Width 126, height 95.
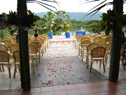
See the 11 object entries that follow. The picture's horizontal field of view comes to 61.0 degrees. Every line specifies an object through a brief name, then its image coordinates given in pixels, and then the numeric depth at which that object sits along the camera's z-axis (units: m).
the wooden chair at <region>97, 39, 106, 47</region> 4.85
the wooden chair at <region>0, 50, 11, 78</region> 3.20
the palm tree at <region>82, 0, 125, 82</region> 2.66
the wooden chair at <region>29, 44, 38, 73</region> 3.92
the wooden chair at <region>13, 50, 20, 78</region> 3.20
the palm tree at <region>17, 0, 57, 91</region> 2.36
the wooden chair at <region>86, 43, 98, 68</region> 4.00
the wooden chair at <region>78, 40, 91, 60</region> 4.74
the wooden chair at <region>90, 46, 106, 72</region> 3.52
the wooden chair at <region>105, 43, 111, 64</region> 4.15
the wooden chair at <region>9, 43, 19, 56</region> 3.99
